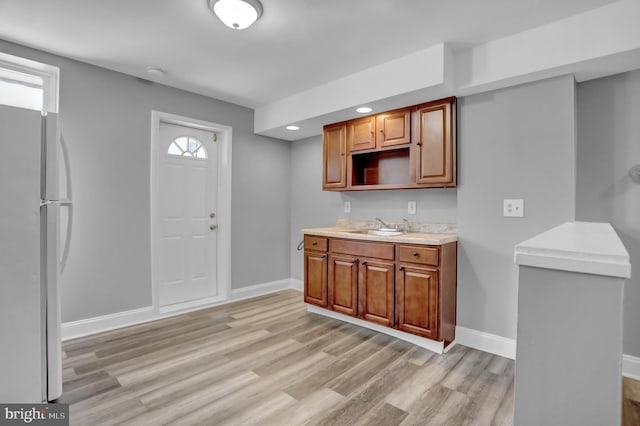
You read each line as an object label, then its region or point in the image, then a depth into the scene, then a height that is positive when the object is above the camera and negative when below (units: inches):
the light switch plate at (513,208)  99.7 +1.6
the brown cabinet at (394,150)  112.4 +25.1
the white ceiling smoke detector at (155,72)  119.0 +51.3
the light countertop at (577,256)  27.2 -3.8
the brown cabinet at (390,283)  103.7 -25.8
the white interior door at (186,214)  141.6 -2.2
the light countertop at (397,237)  103.8 -9.0
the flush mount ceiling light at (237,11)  79.3 +50.3
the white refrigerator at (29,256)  62.9 -10.1
